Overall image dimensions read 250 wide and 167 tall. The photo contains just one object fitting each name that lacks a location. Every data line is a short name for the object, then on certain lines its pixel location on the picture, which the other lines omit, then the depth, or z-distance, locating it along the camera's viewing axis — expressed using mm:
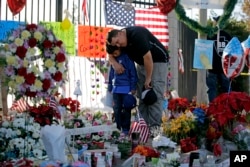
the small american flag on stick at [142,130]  8677
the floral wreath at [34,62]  8343
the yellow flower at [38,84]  8452
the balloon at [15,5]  14642
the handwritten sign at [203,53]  13852
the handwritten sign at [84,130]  7705
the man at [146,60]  10271
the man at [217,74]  14236
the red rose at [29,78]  8365
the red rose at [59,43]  8943
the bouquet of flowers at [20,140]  7800
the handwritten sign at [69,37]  16582
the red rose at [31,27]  8648
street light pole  14570
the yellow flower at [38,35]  8590
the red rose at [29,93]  8452
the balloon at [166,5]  14215
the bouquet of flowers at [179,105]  12026
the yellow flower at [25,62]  8336
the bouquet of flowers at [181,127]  8793
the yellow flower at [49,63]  8713
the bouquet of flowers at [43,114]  8691
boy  10395
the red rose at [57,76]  8778
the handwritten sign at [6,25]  14650
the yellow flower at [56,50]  8858
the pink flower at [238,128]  8604
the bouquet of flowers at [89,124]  8814
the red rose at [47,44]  8713
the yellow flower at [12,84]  8372
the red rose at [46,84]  8580
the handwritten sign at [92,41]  17353
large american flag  16585
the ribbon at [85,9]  17962
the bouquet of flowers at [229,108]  8336
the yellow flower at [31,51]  8423
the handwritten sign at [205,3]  14012
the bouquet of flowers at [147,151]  7676
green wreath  14084
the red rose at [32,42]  8474
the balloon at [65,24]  16426
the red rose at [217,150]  8213
